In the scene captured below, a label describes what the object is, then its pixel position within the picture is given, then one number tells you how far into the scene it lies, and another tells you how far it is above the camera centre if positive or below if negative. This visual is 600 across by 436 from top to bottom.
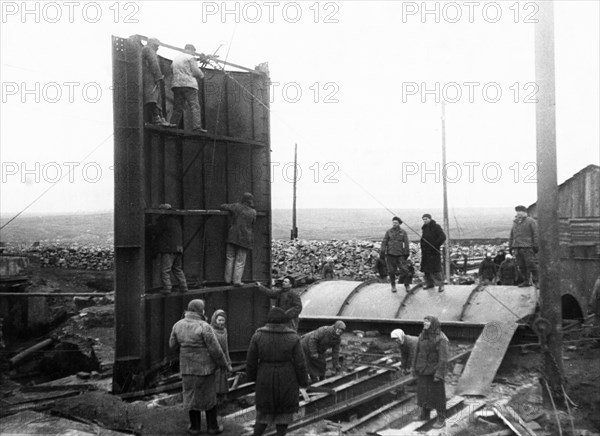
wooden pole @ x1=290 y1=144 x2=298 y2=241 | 37.59 -0.40
